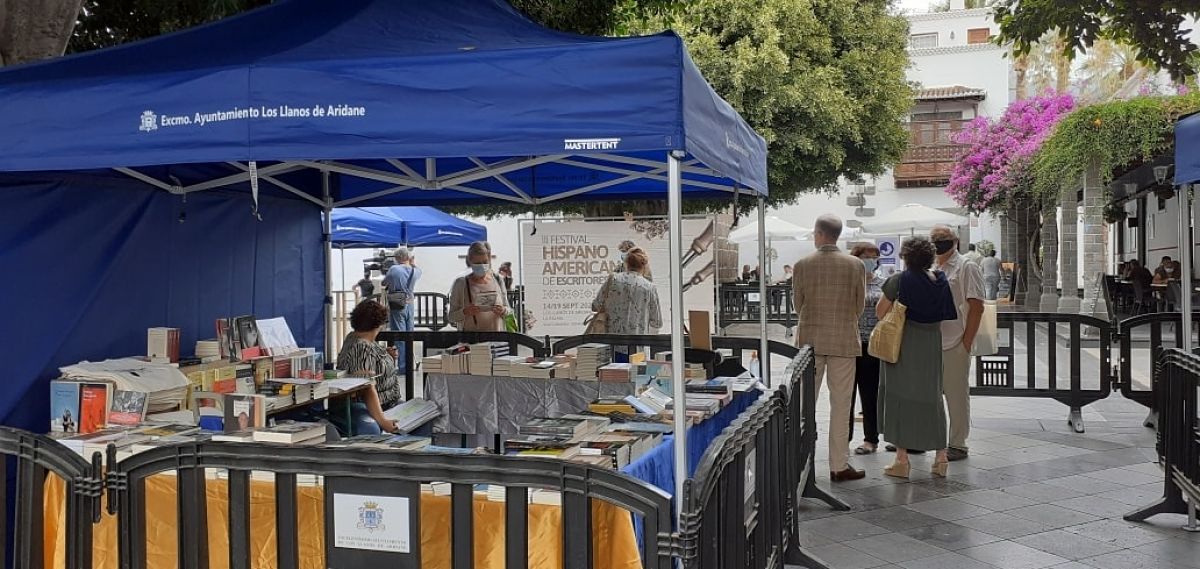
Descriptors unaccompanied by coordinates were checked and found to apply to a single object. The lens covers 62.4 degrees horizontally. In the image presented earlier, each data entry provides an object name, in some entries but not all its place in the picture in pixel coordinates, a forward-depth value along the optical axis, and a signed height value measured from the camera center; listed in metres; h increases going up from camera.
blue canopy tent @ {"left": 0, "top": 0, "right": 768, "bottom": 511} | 3.41 +0.68
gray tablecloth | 7.00 -0.83
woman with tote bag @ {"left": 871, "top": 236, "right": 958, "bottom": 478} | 6.91 -0.53
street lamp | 8.65 +0.92
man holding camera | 14.85 -0.07
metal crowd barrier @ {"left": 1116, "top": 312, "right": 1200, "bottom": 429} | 9.16 -0.69
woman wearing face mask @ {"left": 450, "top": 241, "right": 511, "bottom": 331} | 9.54 -0.13
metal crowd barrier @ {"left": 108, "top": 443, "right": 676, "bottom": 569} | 2.94 -0.65
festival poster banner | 10.75 +0.22
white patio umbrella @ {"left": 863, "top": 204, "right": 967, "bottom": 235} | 21.67 +1.36
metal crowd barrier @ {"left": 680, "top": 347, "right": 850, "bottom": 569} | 3.01 -0.76
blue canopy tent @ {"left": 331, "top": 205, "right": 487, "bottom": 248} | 12.62 +0.81
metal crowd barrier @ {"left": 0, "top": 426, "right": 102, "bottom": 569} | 3.62 -0.76
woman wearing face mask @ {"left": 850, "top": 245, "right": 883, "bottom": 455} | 8.23 -0.82
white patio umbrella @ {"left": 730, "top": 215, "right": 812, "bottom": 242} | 23.14 +1.20
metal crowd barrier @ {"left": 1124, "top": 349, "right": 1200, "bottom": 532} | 5.46 -0.91
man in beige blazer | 6.99 -0.20
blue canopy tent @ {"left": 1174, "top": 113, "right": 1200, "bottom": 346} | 5.93 +0.63
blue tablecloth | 3.93 -0.77
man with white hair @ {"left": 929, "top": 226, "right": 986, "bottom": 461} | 7.58 -0.32
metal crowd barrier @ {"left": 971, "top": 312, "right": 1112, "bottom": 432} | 9.38 -0.89
